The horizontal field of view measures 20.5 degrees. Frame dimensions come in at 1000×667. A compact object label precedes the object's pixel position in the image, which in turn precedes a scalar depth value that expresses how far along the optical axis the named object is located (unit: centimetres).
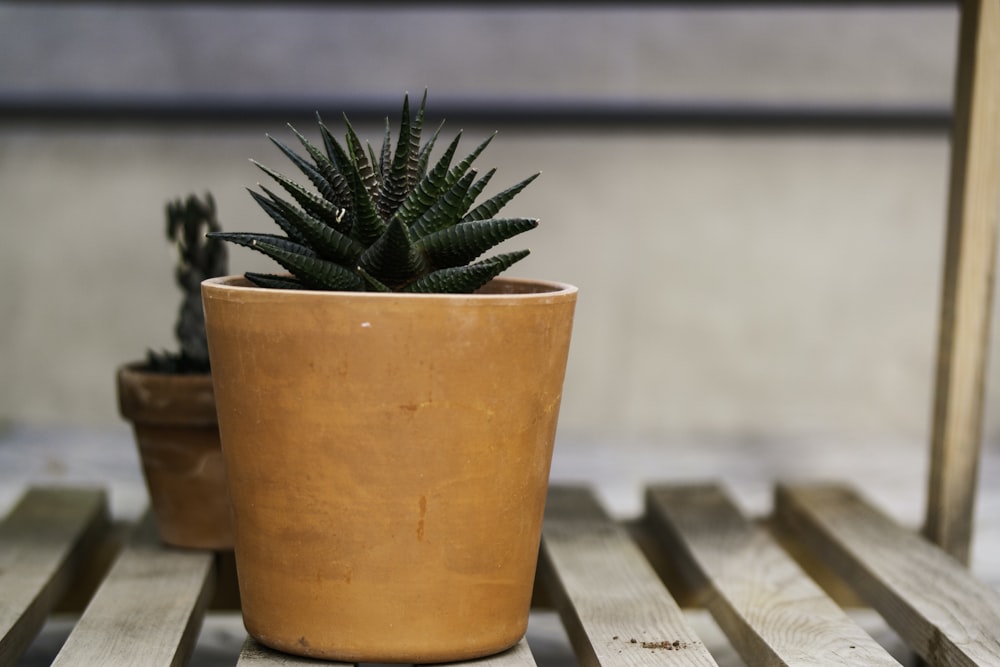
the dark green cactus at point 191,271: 110
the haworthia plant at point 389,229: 94
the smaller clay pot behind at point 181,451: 106
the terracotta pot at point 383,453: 93
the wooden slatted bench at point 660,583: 97
